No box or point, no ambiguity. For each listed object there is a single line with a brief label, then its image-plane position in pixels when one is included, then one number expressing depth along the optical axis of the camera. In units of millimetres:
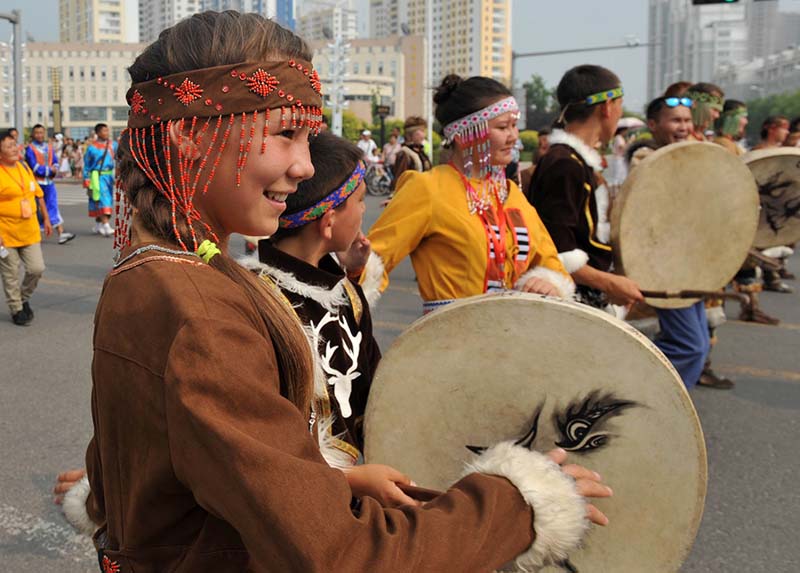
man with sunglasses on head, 4758
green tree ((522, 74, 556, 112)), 100312
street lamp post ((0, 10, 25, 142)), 22078
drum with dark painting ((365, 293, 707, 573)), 1932
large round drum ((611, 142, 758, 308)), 4191
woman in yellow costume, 3457
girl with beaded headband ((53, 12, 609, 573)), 1040
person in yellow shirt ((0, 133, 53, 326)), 7727
